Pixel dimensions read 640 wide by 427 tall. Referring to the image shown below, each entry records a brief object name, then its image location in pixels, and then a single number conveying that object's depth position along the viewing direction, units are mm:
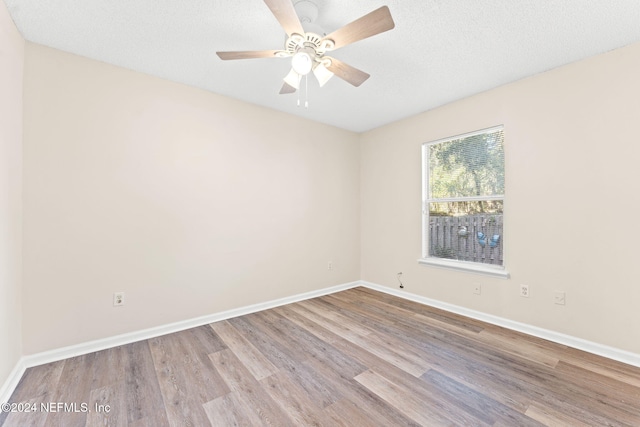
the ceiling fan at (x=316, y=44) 1382
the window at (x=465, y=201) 2871
